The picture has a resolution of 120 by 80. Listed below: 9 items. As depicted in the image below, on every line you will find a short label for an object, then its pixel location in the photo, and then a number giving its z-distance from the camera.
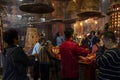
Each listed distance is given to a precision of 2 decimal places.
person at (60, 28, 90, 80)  1.89
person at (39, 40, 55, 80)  3.13
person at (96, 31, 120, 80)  1.42
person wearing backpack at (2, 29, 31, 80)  1.49
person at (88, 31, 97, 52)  3.72
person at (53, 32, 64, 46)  5.35
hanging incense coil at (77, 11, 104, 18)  4.25
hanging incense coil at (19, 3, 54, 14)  3.36
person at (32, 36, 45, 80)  3.40
